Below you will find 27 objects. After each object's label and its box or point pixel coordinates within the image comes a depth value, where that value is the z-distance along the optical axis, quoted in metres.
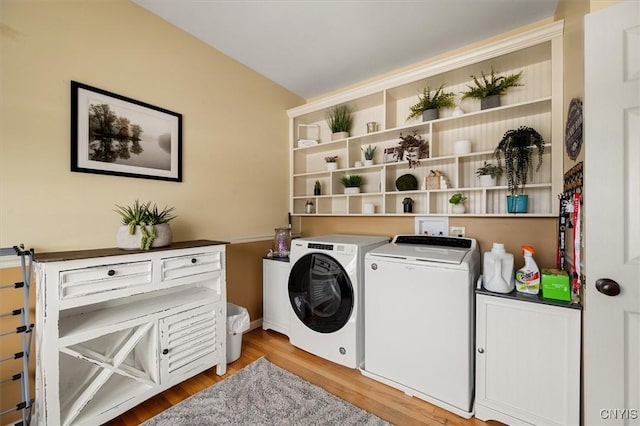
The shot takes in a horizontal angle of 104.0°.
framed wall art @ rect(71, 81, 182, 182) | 1.50
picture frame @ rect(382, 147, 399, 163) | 2.34
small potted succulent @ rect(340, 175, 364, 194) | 2.56
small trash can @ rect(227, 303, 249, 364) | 1.97
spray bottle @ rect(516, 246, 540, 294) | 1.37
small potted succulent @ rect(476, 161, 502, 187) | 1.90
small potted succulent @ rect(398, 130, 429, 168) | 2.20
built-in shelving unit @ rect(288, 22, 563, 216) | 1.73
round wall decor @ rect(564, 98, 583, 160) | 1.17
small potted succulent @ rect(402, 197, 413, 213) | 2.29
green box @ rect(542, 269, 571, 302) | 1.26
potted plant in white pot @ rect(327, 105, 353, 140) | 2.63
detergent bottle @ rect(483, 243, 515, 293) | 1.42
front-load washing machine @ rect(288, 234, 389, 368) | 1.85
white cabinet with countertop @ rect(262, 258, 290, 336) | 2.34
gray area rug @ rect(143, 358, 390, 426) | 1.41
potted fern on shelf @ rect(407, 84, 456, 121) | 2.15
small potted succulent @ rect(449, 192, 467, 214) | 2.05
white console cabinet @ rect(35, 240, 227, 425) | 1.17
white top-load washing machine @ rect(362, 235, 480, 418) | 1.46
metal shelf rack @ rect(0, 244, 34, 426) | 1.19
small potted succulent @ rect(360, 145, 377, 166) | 2.46
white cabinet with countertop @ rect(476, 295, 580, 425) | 1.24
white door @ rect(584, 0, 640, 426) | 0.93
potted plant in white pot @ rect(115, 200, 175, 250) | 1.47
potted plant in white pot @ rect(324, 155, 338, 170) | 2.70
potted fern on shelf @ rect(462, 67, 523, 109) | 1.89
